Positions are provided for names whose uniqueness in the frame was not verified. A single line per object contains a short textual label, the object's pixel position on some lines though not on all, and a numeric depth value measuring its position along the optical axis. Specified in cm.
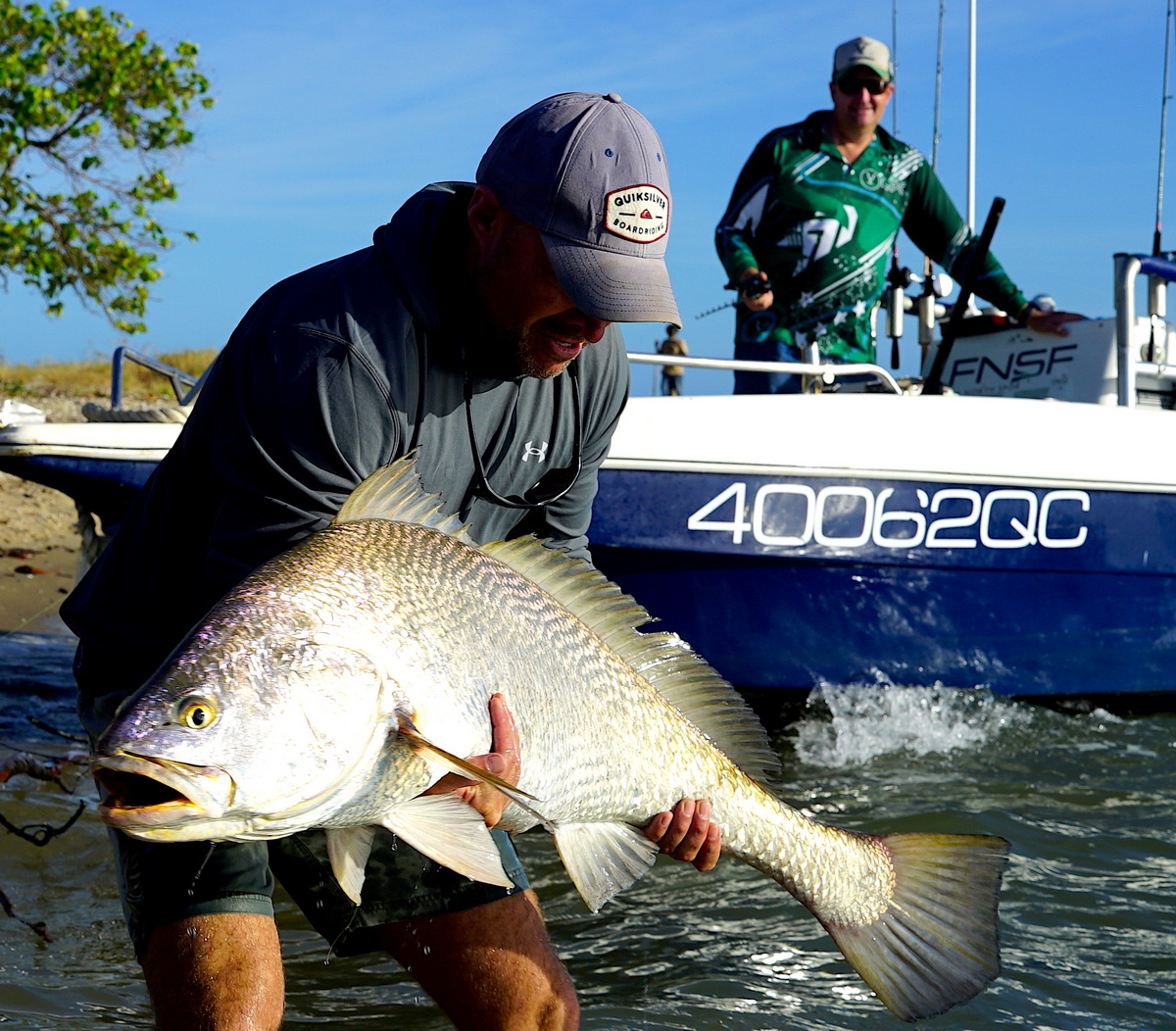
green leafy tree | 1295
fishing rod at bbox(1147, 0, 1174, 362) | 642
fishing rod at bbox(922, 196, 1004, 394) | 570
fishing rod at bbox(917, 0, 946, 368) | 700
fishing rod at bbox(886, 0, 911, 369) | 688
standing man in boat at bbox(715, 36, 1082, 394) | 569
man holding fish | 240
